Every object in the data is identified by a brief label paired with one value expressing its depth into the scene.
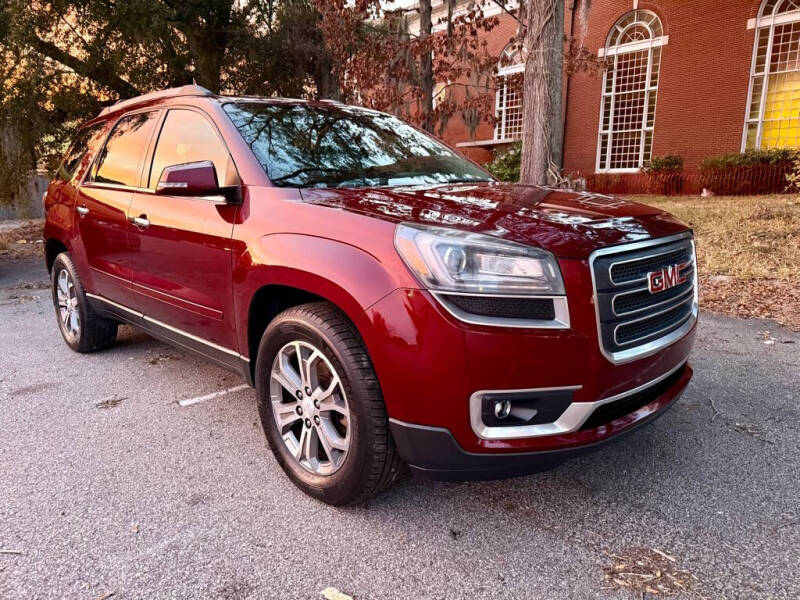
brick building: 17.20
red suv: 2.04
